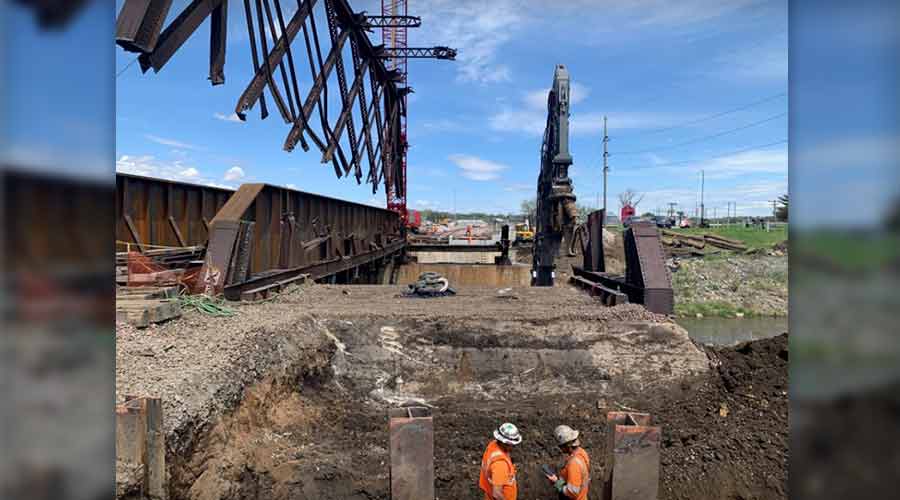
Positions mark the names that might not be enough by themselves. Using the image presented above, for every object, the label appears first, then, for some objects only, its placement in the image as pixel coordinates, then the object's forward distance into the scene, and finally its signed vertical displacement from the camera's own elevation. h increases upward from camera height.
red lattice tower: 30.50 +9.25
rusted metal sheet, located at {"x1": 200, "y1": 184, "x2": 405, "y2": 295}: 8.75 +0.05
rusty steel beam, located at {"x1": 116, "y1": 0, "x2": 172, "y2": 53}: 7.23 +2.92
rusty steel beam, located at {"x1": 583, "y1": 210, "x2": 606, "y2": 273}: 12.52 -0.10
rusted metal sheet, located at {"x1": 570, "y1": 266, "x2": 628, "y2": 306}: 9.50 -1.01
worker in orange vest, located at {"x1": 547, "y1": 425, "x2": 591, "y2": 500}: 4.59 -1.99
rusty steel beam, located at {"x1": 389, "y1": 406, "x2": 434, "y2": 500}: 4.94 -2.02
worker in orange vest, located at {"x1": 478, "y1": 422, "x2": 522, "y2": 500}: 4.57 -1.97
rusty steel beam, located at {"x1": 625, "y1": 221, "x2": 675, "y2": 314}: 8.87 -0.49
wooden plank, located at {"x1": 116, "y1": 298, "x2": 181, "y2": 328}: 6.40 -0.91
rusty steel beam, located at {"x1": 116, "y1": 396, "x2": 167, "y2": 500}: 3.90 -1.54
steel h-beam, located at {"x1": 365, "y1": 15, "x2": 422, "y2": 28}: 27.09 +11.71
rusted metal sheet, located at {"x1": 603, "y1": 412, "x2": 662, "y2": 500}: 4.86 -2.02
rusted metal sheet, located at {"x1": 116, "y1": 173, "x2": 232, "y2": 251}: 10.47 +0.57
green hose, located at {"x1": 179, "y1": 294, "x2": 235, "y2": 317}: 7.52 -0.98
